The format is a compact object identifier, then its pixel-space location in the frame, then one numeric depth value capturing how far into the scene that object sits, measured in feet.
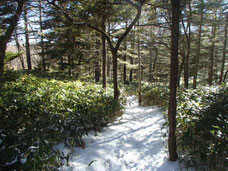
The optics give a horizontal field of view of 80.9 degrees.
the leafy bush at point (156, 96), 26.91
